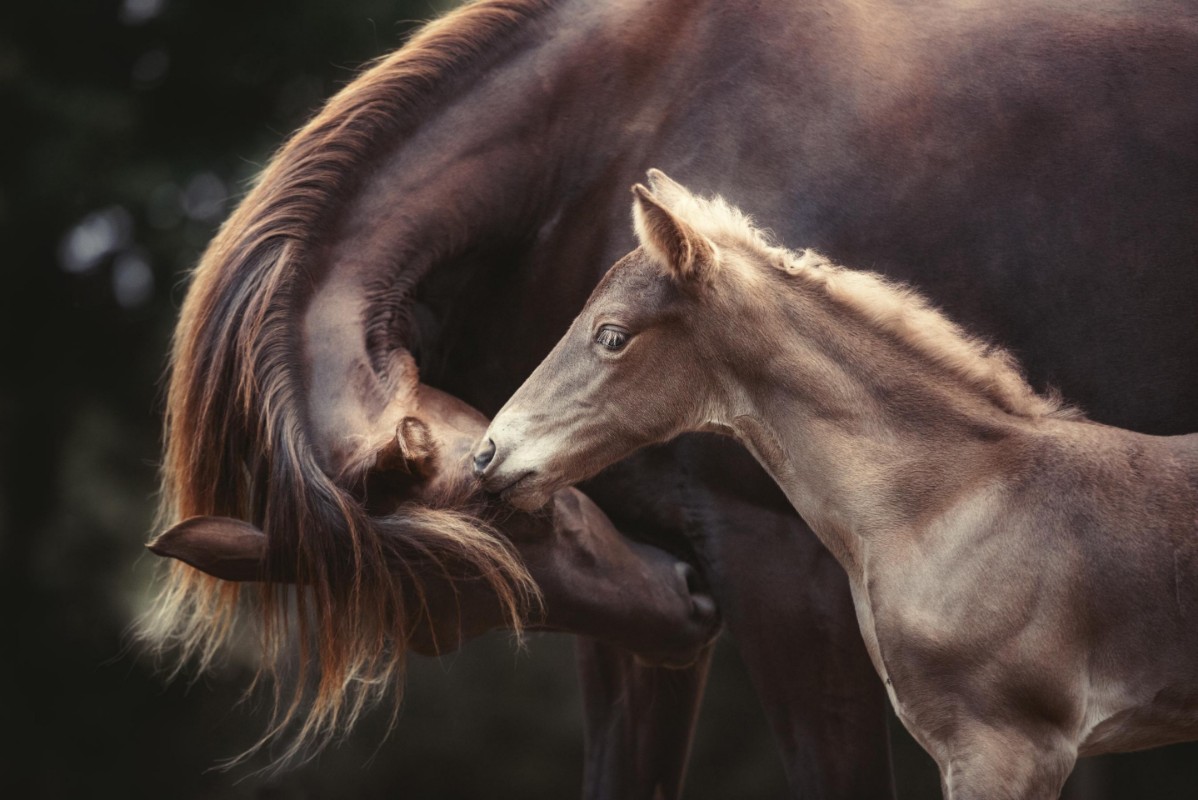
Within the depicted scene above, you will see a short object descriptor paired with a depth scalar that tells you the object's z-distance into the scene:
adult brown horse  6.87
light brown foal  5.28
